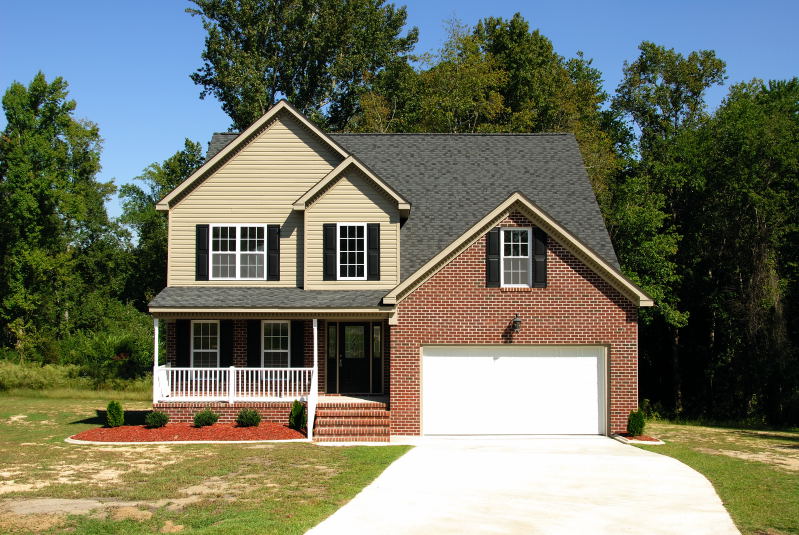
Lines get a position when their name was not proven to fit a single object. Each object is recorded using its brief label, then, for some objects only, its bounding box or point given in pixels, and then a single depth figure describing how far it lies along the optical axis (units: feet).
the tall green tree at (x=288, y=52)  147.13
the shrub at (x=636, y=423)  68.28
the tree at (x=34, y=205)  149.07
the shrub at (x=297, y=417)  70.38
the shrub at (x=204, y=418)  70.33
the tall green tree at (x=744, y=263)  101.30
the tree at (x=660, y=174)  105.29
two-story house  70.59
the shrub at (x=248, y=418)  70.38
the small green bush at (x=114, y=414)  71.51
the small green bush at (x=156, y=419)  70.18
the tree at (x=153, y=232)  148.15
